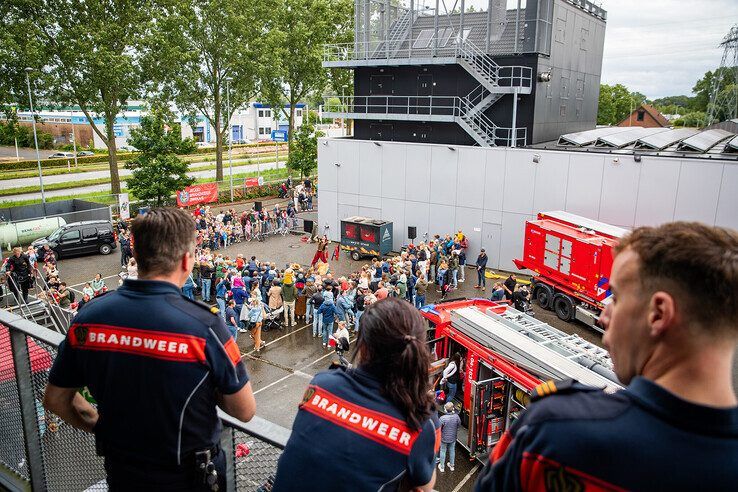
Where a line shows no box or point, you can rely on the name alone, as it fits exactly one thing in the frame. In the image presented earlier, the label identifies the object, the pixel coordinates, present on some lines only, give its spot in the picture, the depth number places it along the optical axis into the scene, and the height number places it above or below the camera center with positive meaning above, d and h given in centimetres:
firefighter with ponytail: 238 -133
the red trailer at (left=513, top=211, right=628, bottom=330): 1839 -503
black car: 2705 -610
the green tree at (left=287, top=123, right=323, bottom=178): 4972 -329
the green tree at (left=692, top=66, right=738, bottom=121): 6444 +382
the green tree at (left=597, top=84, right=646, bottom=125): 9169 +243
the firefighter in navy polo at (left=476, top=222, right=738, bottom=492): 150 -79
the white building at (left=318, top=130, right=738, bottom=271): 2244 -322
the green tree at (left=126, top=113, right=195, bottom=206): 3622 -317
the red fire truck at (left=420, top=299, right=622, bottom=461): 1025 -470
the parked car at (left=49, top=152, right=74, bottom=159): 6762 -507
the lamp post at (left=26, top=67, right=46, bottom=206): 3208 +119
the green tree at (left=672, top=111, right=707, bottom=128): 9262 -4
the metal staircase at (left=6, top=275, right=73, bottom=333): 1528 -558
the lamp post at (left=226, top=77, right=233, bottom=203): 4421 +136
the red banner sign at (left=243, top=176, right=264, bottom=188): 4653 -561
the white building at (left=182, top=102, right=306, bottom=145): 10300 -247
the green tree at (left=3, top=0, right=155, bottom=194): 3425 +430
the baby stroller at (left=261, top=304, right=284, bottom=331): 1855 -675
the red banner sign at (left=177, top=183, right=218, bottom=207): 3709 -550
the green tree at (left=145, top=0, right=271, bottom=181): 4062 +453
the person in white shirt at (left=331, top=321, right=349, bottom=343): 1521 -587
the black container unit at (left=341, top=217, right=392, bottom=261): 2858 -620
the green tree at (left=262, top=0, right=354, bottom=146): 4731 +629
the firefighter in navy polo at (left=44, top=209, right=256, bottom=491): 266 -125
